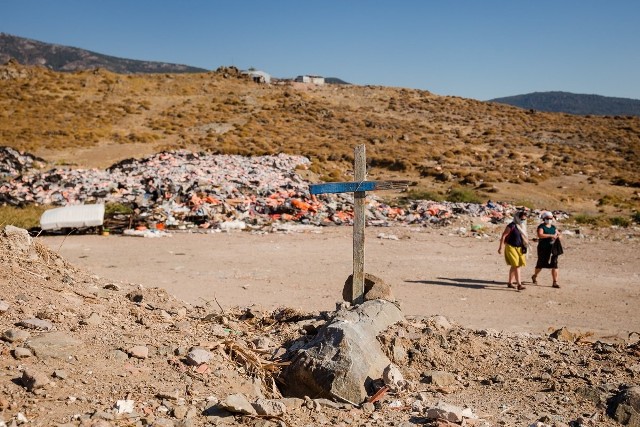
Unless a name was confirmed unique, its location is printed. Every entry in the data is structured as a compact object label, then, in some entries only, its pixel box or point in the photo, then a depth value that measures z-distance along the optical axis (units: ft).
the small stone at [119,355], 13.65
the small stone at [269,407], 12.24
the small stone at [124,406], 11.66
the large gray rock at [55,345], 13.12
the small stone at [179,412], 11.94
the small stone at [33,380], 11.59
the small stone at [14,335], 13.38
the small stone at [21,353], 12.77
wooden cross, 19.74
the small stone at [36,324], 14.24
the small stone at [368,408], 13.35
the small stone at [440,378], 15.33
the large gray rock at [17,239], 19.99
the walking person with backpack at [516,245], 29.99
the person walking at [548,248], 30.60
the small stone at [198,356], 14.12
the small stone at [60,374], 12.21
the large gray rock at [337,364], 13.70
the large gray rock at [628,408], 13.01
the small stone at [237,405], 11.99
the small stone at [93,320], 15.35
